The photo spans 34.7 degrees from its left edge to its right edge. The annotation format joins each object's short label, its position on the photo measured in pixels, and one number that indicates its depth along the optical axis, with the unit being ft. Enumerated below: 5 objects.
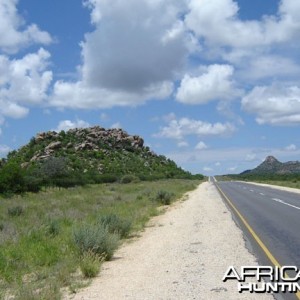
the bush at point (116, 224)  54.59
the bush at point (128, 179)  284.92
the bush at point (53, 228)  54.13
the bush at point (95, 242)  40.32
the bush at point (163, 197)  112.51
